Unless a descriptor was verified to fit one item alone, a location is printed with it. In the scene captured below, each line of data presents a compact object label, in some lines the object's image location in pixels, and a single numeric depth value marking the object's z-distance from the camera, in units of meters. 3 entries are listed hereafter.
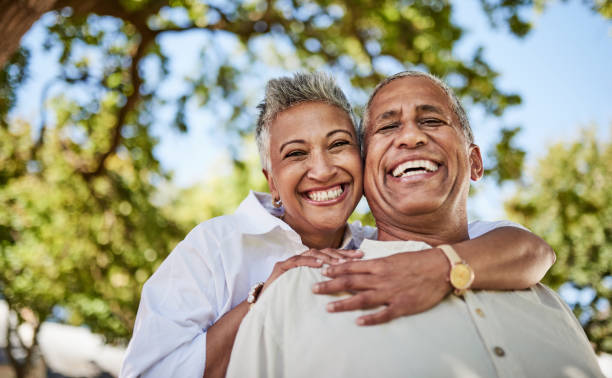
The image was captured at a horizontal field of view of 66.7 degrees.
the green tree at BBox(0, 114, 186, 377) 1.76
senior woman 0.57
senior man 0.47
